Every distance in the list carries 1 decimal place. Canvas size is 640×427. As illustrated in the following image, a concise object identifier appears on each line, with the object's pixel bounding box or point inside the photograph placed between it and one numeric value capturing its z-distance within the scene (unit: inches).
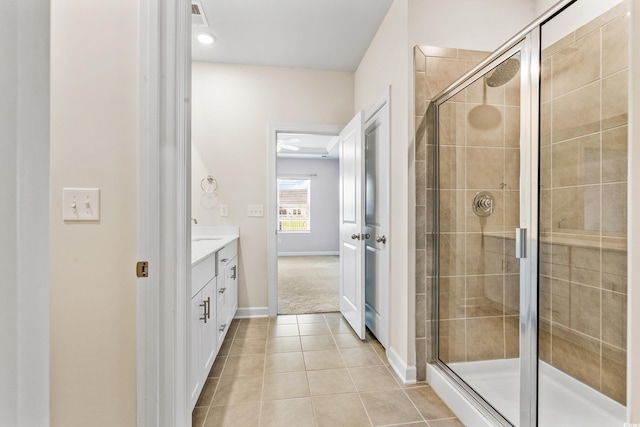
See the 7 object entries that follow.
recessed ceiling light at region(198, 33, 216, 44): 100.1
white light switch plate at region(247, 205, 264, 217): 120.8
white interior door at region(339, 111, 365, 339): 96.3
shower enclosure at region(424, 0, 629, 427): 53.5
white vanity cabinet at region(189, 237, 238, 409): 60.0
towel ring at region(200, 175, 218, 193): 118.4
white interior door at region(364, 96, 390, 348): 88.5
